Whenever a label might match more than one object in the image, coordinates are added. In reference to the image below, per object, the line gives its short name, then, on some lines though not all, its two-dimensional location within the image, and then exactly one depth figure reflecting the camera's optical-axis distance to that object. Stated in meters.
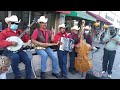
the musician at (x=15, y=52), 2.06
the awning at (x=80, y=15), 6.03
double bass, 2.71
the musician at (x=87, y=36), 3.31
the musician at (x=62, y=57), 2.58
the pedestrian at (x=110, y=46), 2.77
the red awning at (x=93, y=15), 8.56
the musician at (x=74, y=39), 2.77
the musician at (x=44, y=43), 2.36
